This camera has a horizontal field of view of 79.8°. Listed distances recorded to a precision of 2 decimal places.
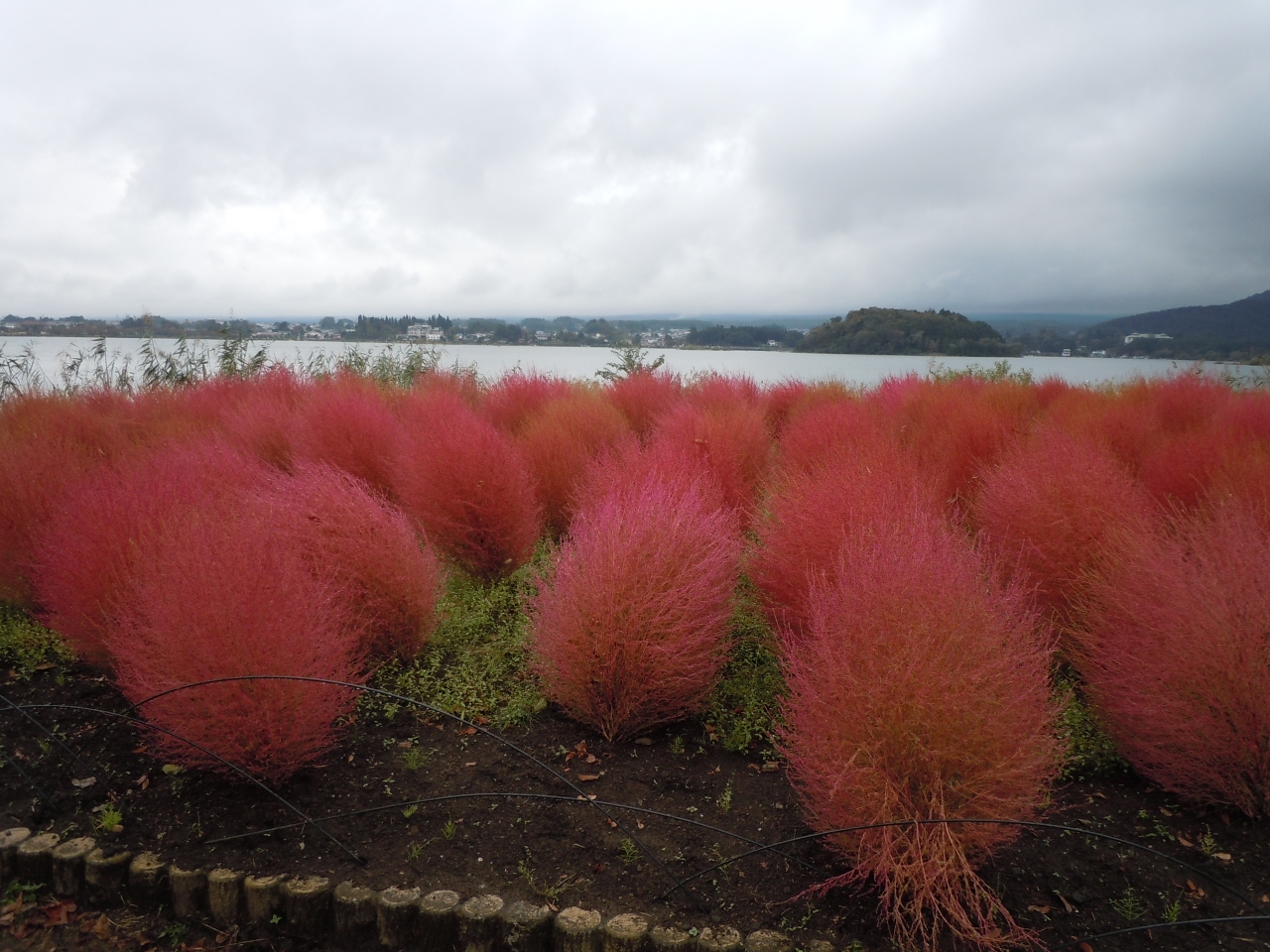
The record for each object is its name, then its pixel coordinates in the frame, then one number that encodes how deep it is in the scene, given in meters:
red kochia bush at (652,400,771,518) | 7.62
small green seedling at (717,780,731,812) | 3.66
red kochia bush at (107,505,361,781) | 3.74
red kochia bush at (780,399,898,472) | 7.58
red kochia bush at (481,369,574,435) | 10.96
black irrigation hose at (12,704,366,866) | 3.34
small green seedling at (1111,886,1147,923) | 2.97
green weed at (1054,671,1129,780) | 4.15
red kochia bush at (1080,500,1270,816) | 3.62
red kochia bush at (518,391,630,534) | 8.16
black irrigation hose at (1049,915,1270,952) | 2.52
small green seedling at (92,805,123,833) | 3.59
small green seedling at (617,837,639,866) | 3.32
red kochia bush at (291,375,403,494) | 8.09
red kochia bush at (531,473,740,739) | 4.32
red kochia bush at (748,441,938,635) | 4.94
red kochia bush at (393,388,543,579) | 6.67
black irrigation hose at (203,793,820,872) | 3.31
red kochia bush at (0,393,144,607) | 5.98
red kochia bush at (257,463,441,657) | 5.14
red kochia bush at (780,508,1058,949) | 2.85
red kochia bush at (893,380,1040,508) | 8.09
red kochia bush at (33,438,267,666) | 4.84
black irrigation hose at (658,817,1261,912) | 2.59
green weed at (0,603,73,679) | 5.38
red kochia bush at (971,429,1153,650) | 5.18
